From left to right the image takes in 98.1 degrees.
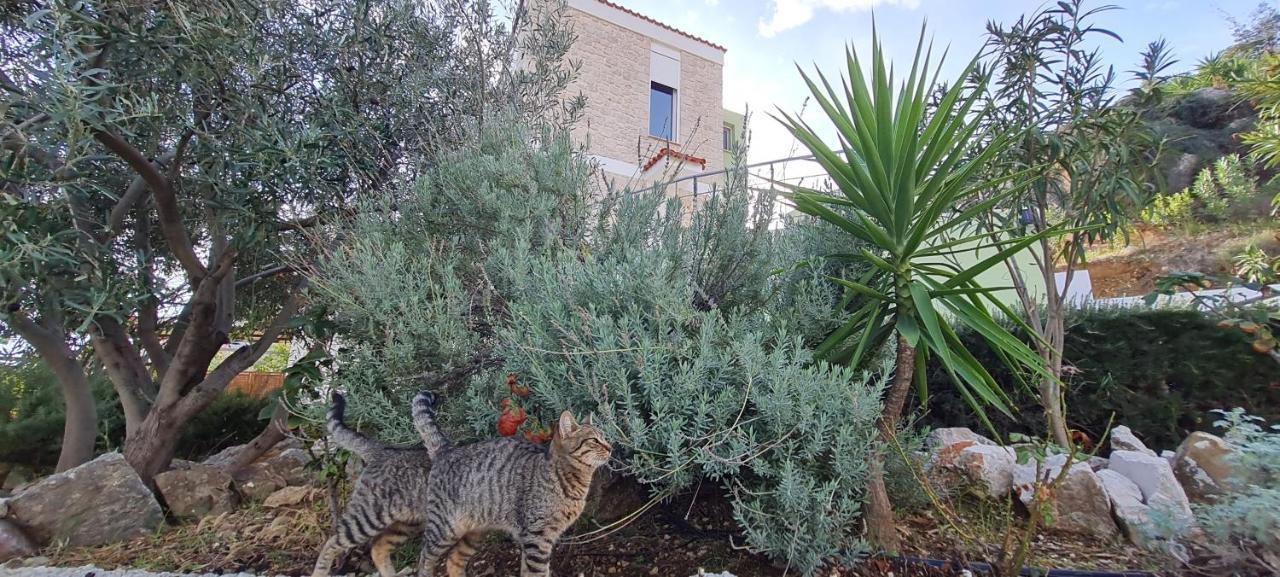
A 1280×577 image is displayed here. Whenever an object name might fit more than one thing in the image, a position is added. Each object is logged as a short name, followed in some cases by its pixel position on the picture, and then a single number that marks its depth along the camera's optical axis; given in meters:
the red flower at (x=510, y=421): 2.26
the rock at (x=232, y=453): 4.84
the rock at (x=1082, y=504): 2.61
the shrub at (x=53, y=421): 5.47
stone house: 10.20
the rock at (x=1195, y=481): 2.91
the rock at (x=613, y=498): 2.60
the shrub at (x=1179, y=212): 11.69
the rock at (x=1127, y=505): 2.39
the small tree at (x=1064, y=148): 3.75
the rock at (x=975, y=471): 2.80
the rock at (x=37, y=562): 3.07
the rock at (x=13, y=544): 3.20
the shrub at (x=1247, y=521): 1.83
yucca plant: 2.41
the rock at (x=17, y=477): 5.23
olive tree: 2.97
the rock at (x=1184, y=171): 13.22
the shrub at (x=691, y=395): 1.98
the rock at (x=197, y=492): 3.82
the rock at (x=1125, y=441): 3.54
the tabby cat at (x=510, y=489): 1.96
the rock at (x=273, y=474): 4.13
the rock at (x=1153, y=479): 2.51
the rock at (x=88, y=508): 3.37
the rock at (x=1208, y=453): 2.93
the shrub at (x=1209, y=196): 11.35
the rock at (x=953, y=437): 2.92
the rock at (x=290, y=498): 3.64
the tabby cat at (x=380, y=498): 2.20
